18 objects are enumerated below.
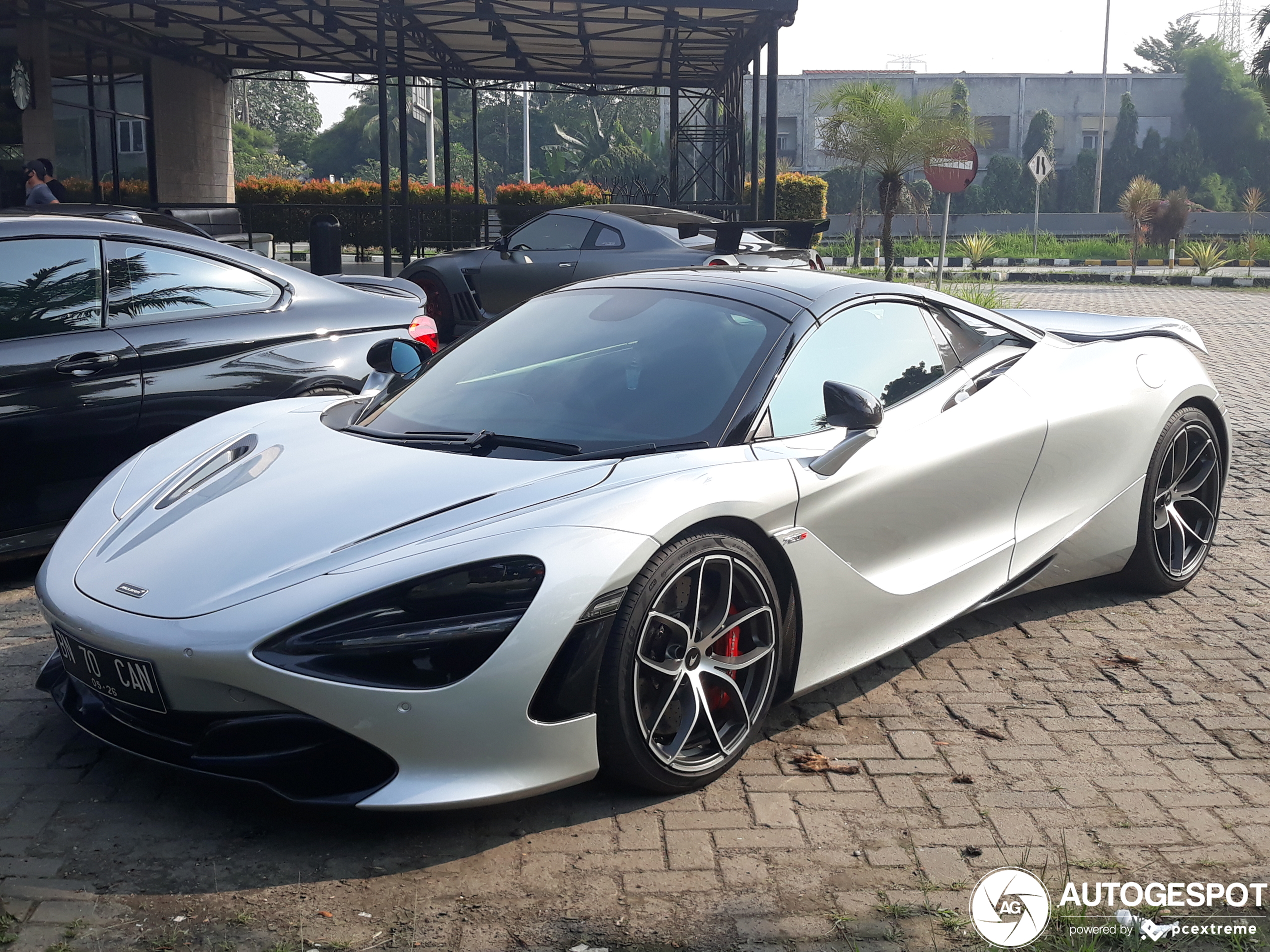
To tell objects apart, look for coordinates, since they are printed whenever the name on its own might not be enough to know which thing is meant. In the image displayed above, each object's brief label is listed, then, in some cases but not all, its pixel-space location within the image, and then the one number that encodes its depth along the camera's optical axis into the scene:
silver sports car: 2.91
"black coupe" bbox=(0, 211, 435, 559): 4.92
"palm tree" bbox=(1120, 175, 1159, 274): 32.84
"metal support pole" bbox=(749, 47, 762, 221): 18.25
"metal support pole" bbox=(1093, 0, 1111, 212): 56.00
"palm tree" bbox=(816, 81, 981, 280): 27.19
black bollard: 11.45
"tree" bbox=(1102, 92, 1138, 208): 59.94
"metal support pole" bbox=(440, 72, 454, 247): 23.15
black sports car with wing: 10.67
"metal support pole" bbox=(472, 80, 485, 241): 24.94
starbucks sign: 18.36
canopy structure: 16.69
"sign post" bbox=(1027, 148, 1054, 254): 28.69
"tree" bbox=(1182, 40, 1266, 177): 62.41
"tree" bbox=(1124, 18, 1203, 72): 95.62
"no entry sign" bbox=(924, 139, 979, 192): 14.86
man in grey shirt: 13.09
